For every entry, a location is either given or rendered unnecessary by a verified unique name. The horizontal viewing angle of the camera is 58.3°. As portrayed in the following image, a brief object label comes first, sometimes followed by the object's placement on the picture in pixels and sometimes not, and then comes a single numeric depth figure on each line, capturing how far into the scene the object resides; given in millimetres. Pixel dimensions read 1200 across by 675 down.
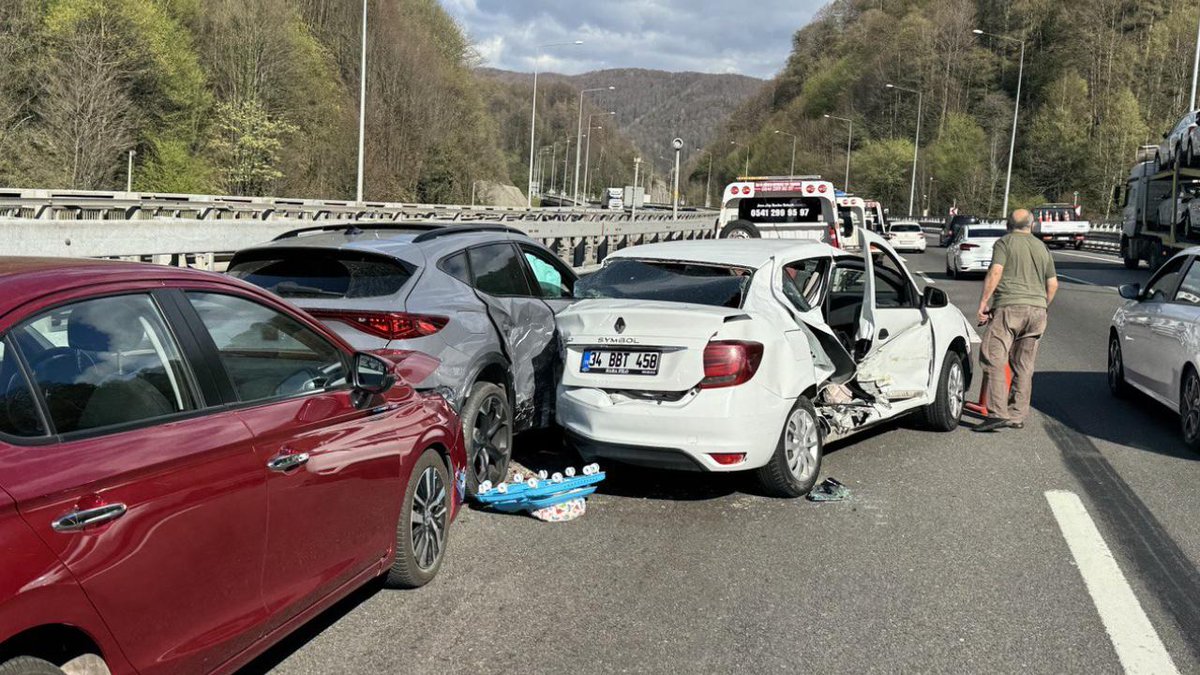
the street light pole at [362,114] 40656
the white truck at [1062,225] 47281
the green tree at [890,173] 105812
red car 2666
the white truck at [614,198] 84575
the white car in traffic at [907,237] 44156
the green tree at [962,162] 94875
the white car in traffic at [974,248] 27984
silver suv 6102
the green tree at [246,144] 50316
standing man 8891
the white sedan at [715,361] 6102
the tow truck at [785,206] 20469
